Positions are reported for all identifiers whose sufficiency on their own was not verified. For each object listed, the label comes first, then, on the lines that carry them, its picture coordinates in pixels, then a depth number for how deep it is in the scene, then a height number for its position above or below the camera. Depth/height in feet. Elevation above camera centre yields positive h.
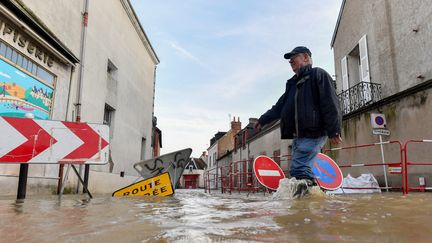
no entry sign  23.73 +0.68
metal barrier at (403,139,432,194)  21.70 -0.14
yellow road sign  21.17 -0.43
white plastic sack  31.12 -0.02
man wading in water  14.53 +2.79
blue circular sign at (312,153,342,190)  20.61 +0.55
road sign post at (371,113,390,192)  32.78 +5.36
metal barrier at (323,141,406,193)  22.31 +0.93
